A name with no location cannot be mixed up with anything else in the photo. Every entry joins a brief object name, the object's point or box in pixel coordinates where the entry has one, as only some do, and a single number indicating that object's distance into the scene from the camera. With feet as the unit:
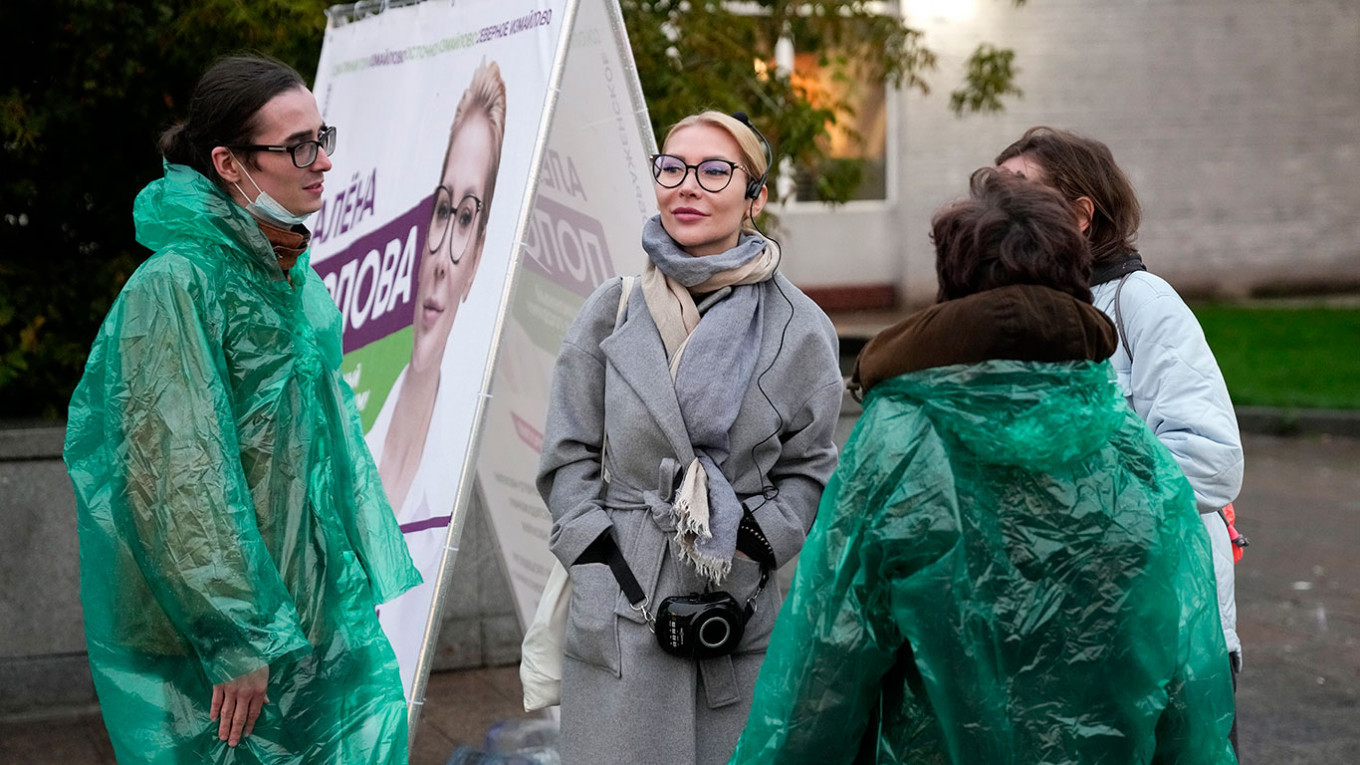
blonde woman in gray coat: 9.20
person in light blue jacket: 8.80
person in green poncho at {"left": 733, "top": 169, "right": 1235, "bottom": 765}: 6.61
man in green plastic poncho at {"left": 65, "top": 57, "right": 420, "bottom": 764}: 7.90
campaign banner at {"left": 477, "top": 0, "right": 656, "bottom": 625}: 12.39
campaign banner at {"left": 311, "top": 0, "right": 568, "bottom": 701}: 11.19
